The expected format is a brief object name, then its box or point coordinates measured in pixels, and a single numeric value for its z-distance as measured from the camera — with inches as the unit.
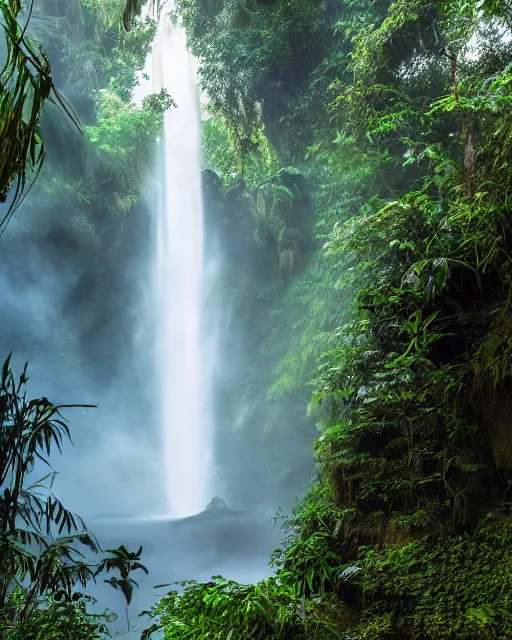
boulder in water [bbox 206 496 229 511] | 505.8
